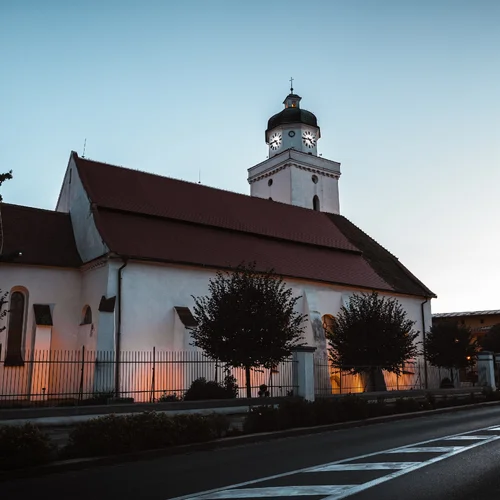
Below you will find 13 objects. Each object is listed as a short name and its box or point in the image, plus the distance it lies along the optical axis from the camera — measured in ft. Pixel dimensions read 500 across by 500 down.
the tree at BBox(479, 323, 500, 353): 164.55
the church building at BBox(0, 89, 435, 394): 77.41
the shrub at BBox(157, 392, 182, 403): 66.09
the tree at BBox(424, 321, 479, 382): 110.11
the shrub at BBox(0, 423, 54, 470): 28.94
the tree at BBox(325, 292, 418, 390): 85.46
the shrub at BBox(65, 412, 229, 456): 33.01
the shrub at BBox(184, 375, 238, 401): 64.23
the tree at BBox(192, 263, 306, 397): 66.95
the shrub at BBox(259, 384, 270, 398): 64.95
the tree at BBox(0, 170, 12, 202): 46.62
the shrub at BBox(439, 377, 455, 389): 113.80
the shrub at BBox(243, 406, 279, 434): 43.91
